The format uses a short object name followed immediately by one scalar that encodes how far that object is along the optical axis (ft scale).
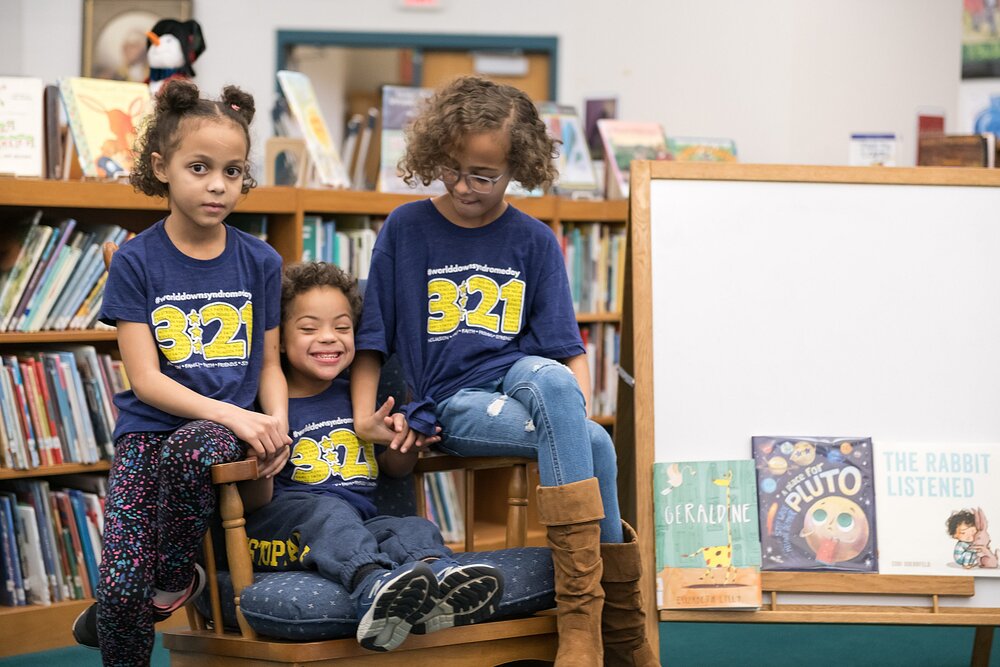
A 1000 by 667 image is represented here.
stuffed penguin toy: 13.78
